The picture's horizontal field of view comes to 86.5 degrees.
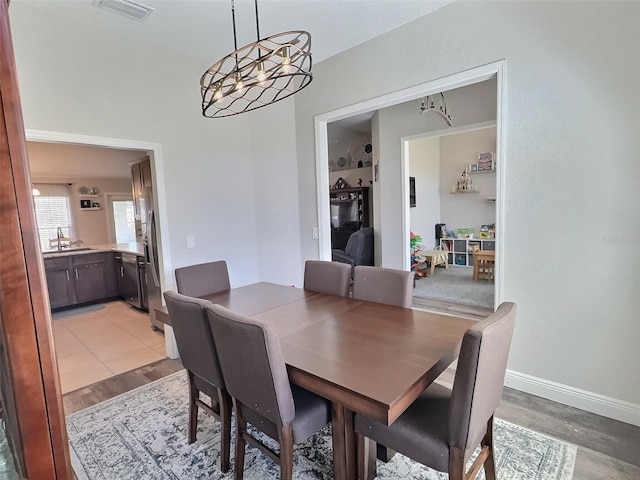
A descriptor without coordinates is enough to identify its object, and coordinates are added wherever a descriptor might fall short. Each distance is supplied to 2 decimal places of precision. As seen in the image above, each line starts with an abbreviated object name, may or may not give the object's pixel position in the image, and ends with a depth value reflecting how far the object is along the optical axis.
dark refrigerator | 3.50
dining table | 1.23
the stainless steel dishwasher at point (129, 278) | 4.62
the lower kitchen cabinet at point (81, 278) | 4.75
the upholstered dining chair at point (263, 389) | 1.35
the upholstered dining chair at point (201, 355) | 1.66
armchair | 5.20
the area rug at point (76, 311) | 4.74
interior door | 0.63
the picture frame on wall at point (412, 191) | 6.59
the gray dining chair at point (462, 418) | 1.19
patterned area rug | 1.79
